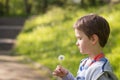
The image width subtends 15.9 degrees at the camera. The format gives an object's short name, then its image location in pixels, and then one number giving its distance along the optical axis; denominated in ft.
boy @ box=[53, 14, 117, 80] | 9.27
